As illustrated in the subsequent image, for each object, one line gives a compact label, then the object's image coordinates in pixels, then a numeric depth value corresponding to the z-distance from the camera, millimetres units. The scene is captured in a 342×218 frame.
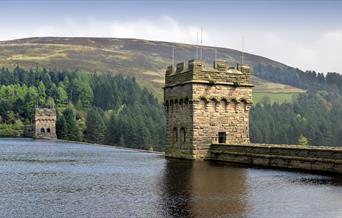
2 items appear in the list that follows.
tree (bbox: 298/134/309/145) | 162425
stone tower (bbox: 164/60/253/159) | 43594
